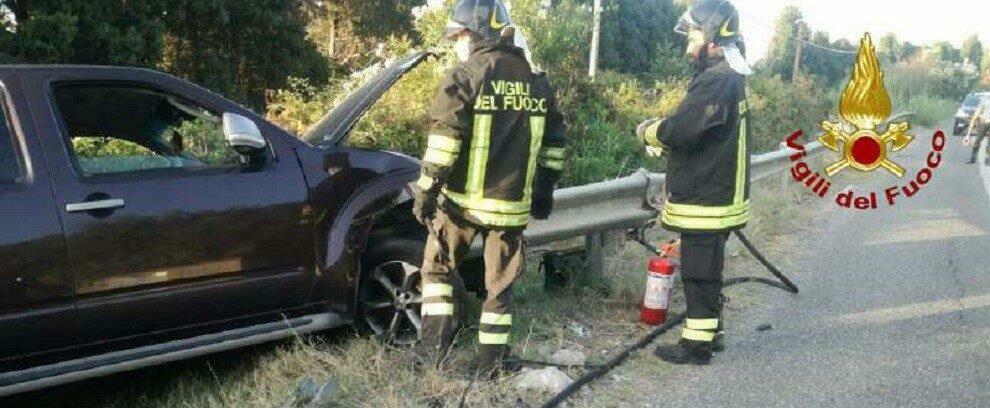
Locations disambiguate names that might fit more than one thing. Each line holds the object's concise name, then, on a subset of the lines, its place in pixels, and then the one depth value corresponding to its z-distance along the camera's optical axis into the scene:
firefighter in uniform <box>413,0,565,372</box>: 3.64
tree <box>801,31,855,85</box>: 49.38
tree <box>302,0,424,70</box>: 20.12
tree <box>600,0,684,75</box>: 31.94
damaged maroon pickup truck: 3.33
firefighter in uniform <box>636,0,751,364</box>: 4.22
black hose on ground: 3.77
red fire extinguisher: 4.86
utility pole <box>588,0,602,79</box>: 19.96
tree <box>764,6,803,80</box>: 43.47
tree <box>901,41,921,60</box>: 57.94
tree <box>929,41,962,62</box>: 63.12
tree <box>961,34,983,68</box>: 79.00
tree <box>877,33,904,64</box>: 51.00
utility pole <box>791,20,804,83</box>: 33.17
